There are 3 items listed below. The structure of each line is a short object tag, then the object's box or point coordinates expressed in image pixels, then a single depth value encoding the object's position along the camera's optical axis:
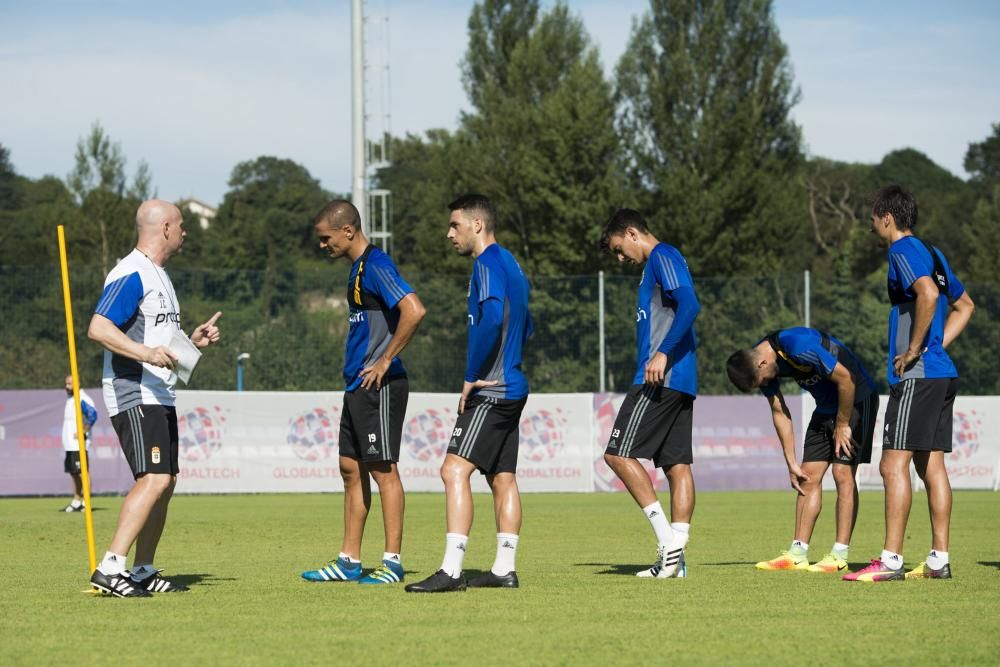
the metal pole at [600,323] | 28.30
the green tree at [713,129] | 46.75
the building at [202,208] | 119.97
